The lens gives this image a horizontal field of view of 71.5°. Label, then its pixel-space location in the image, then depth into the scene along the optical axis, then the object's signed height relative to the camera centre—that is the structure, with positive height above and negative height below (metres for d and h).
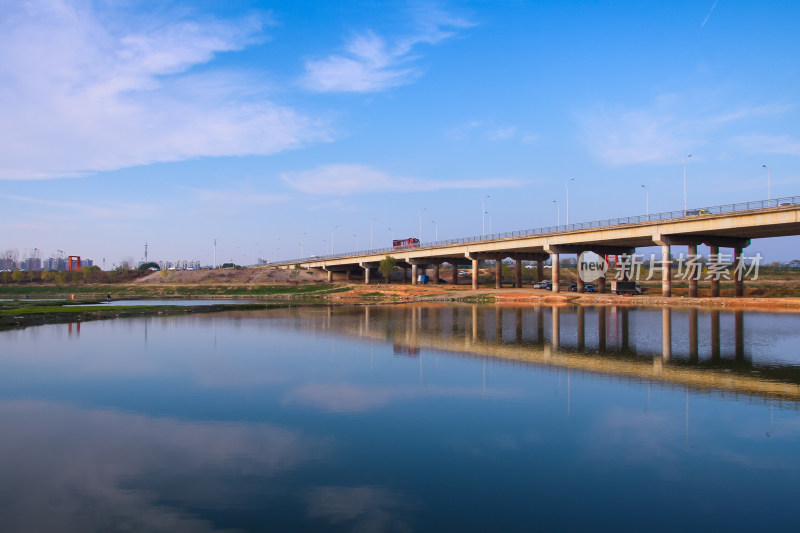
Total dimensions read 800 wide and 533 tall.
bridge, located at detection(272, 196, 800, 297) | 59.53 +5.20
